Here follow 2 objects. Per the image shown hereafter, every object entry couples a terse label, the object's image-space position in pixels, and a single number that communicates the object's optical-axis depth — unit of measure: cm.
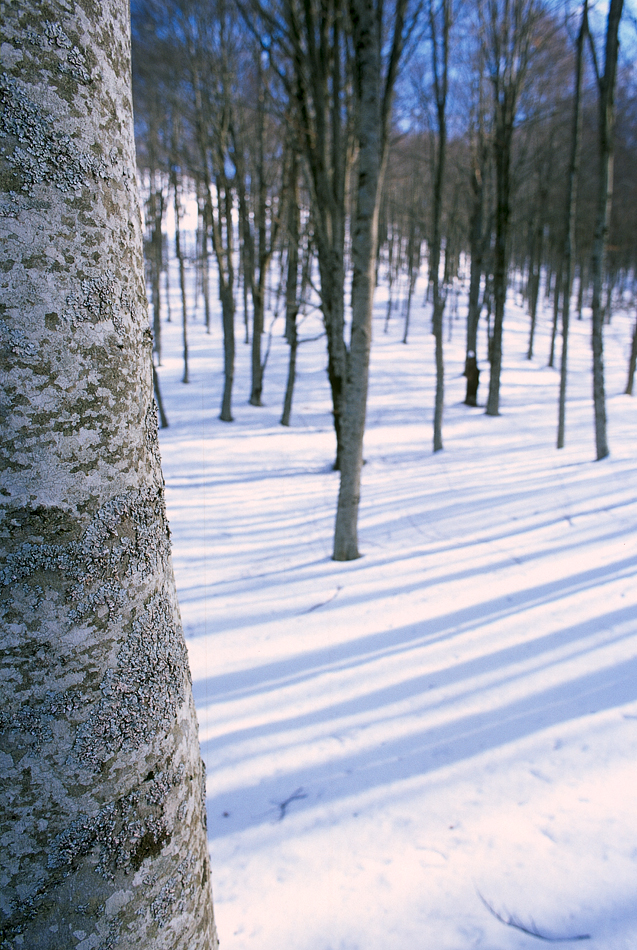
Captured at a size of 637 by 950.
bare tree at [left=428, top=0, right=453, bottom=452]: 876
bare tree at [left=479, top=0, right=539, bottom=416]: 1073
